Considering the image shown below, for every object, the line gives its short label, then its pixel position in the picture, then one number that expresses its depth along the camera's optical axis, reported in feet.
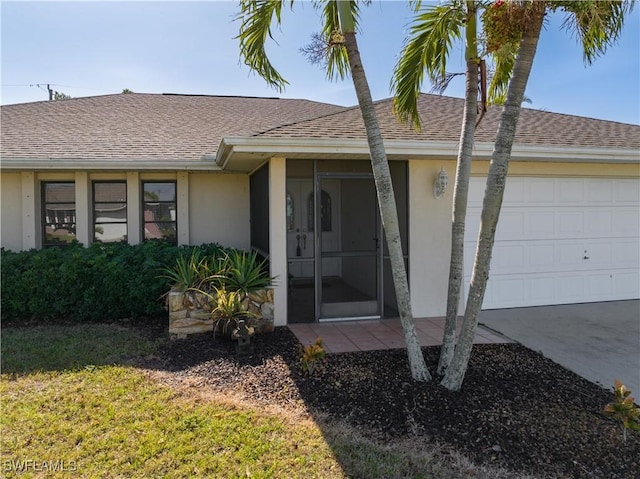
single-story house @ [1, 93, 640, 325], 22.79
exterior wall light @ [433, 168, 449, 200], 23.50
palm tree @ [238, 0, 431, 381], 13.87
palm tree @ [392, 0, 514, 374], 14.65
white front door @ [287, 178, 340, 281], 23.40
